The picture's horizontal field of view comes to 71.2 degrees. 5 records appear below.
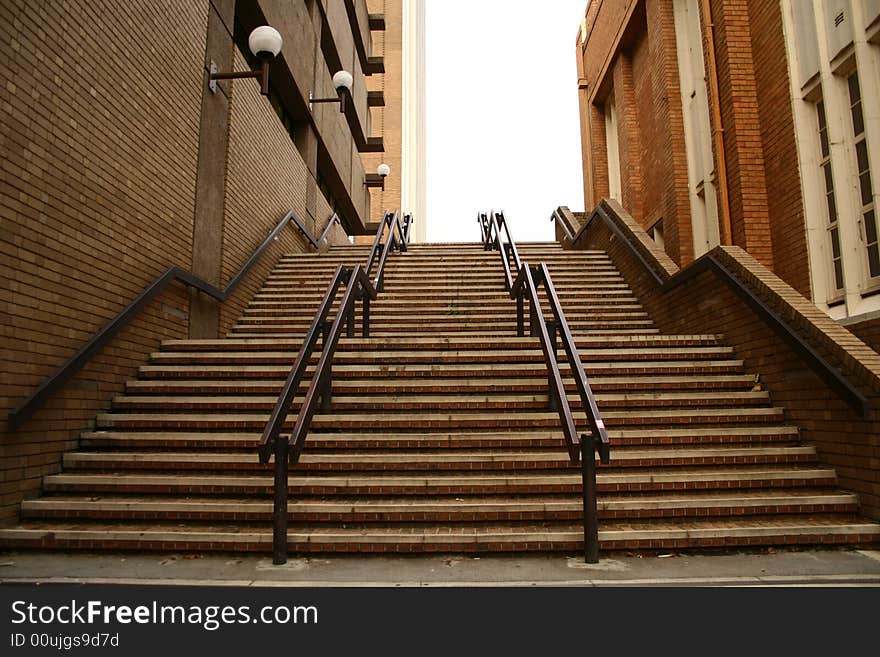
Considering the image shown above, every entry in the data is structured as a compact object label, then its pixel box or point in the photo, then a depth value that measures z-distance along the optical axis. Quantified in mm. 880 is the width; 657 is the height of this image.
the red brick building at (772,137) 6316
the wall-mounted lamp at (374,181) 23531
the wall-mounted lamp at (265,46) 6570
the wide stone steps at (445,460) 3674
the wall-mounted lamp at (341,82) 10773
